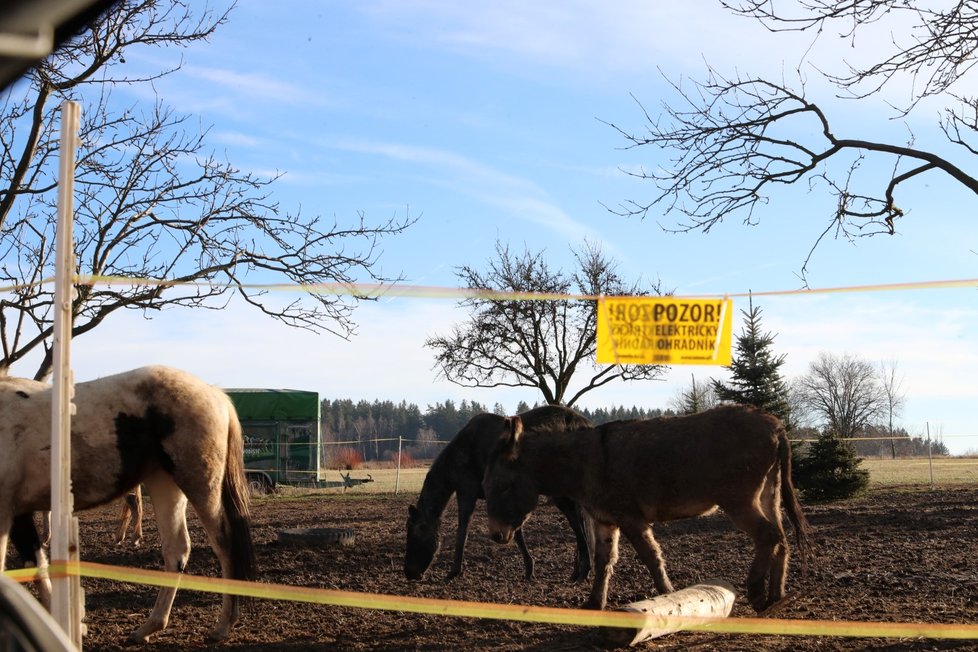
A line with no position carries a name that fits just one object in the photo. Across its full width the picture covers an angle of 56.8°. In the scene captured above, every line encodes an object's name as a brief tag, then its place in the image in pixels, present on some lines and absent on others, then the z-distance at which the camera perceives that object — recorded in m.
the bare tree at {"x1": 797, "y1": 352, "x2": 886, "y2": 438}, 46.92
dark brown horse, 9.66
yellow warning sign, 5.81
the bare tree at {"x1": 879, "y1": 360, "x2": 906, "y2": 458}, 71.06
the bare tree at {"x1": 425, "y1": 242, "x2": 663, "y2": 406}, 25.17
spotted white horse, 6.91
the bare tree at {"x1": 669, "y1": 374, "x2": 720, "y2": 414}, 21.45
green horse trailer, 31.81
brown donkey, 6.89
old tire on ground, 11.58
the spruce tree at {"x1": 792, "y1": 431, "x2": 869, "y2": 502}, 19.56
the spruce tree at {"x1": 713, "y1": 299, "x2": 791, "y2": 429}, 20.91
